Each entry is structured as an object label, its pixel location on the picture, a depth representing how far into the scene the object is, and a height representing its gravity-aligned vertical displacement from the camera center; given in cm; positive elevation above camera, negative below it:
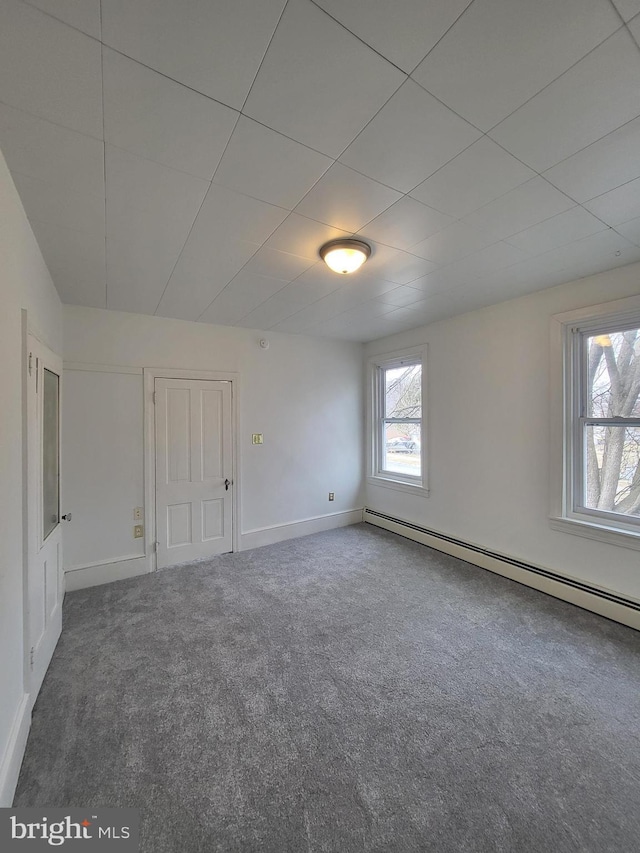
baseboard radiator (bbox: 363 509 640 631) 259 -137
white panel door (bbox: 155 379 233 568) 364 -49
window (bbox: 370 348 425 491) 443 +5
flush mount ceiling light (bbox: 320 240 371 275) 216 +109
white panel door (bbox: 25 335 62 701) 190 -56
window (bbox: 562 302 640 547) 263 +1
